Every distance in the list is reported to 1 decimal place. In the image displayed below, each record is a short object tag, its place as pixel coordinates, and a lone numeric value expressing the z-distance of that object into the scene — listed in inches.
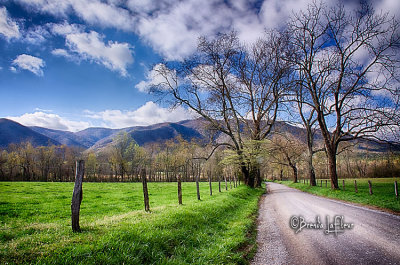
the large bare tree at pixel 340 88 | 595.2
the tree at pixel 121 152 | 2240.4
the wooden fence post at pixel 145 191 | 325.4
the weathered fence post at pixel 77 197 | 187.2
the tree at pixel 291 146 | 935.4
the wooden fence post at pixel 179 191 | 420.8
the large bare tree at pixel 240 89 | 767.7
